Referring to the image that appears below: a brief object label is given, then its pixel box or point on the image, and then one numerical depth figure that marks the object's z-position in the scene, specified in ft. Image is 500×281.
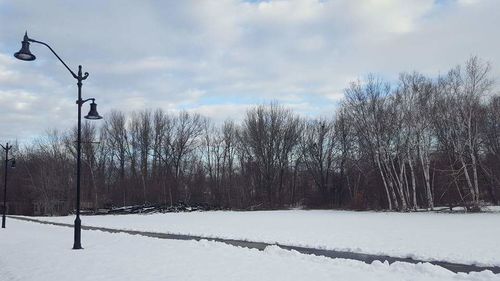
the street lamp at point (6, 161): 106.87
